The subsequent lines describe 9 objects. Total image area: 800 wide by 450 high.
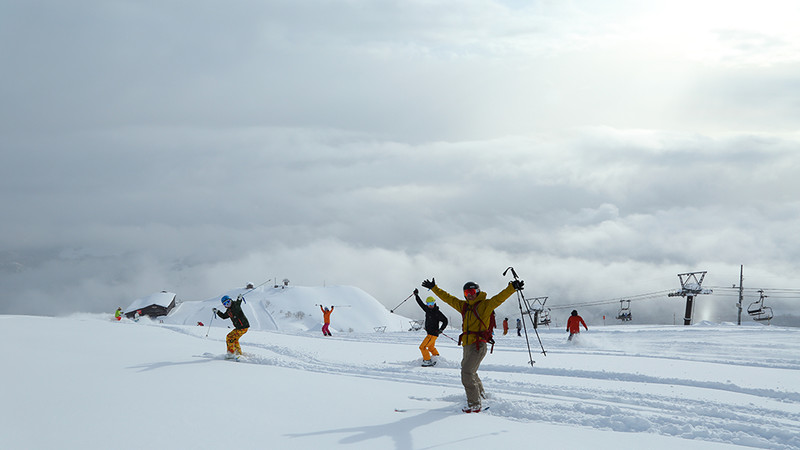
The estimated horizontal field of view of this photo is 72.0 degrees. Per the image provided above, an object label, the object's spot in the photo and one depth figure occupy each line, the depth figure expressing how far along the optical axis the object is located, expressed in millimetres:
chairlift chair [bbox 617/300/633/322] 65375
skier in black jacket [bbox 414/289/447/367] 14180
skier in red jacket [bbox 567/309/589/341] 21797
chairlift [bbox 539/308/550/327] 67956
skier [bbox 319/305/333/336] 28641
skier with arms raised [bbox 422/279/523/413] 8234
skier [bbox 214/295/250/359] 13012
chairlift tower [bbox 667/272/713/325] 53750
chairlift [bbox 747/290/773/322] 54031
